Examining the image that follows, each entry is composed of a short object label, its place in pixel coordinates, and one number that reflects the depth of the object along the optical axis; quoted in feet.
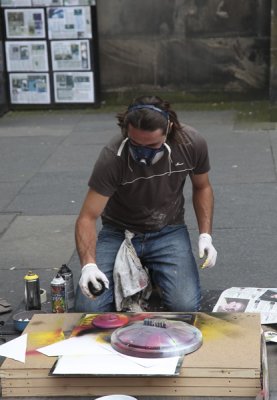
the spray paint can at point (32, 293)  20.70
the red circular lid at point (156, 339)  15.37
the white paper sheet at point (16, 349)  16.00
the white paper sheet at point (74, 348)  15.74
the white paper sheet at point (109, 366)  14.83
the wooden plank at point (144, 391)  14.97
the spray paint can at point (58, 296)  20.16
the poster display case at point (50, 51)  50.50
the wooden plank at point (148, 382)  14.97
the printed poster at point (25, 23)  50.84
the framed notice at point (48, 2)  50.28
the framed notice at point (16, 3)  50.65
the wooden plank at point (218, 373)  14.90
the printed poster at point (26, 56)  51.47
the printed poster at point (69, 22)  50.28
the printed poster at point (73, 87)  51.58
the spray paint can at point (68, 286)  20.36
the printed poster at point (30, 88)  52.04
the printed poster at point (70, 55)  51.02
